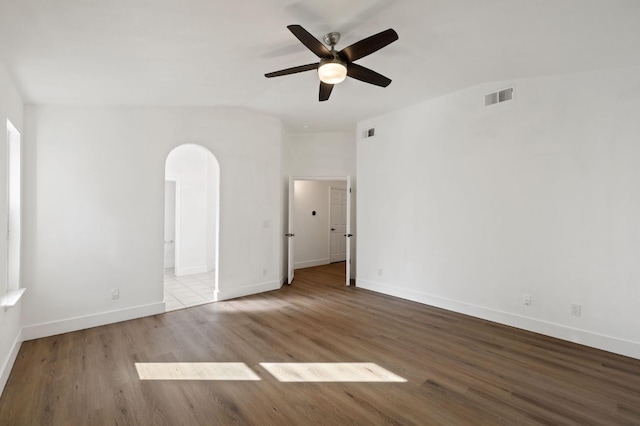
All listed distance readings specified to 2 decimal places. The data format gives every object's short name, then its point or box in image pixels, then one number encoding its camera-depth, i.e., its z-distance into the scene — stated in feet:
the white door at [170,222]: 23.45
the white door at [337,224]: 27.27
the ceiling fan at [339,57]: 7.30
